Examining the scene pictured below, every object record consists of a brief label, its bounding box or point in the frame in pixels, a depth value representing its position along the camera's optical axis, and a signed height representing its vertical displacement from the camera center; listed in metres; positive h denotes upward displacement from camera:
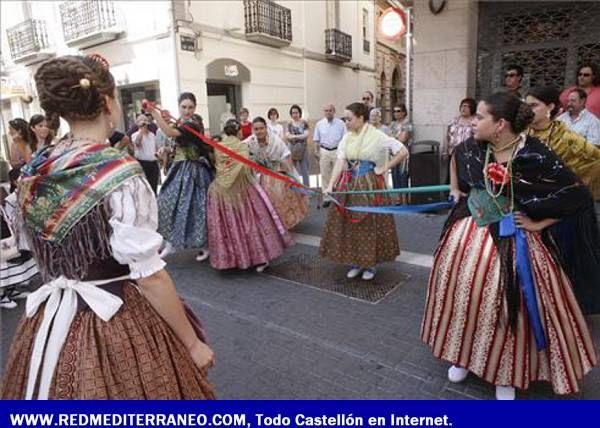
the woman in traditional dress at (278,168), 5.57 -0.66
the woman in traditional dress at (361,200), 4.05 -0.80
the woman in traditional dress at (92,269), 1.38 -0.46
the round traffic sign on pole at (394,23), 8.42 +1.61
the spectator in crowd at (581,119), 4.01 -0.16
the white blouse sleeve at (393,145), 3.97 -0.30
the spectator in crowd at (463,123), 6.39 -0.23
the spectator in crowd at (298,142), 9.04 -0.53
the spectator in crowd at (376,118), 7.56 -0.11
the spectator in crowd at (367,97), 8.74 +0.27
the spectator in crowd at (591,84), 4.86 +0.18
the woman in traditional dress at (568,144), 3.12 -0.29
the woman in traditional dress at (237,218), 4.54 -1.00
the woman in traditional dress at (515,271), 2.32 -0.86
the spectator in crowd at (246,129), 8.38 -0.22
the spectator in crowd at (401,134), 7.21 -0.38
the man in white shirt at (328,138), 8.33 -0.45
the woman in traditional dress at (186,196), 4.77 -0.80
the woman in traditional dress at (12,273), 3.89 -1.29
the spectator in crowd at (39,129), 4.87 -0.03
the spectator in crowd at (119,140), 4.38 -0.17
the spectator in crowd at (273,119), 9.50 -0.07
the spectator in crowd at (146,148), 6.98 -0.41
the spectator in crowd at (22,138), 4.56 -0.10
